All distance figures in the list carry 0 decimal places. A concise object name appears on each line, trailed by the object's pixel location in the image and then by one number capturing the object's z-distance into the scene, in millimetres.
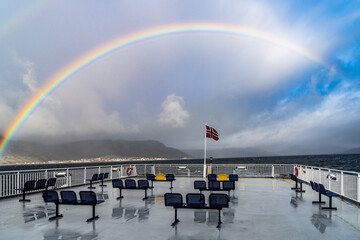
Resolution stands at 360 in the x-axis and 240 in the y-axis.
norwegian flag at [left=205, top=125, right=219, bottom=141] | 23750
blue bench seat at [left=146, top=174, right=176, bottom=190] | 15640
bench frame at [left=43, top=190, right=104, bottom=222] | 8516
